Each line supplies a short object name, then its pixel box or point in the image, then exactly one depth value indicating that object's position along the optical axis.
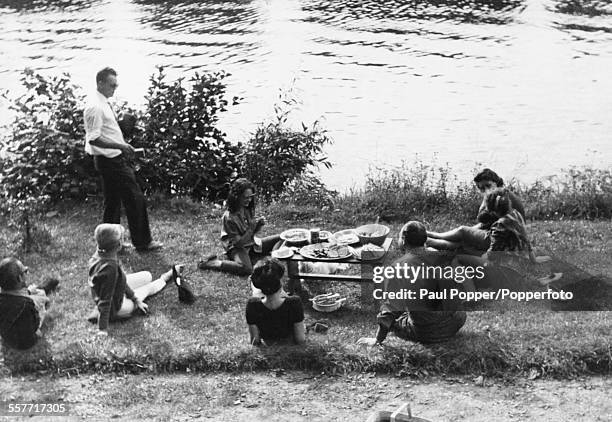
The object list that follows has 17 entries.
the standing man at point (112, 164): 17.52
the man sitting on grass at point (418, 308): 14.03
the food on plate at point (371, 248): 16.31
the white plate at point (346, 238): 16.89
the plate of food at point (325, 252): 16.17
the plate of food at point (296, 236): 17.08
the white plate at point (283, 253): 16.42
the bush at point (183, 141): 24.05
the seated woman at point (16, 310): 14.50
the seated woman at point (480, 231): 17.12
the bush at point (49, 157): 23.17
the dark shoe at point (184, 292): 16.62
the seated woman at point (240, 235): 17.81
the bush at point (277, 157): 24.58
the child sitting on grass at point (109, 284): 15.05
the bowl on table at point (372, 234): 16.98
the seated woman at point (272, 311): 14.02
